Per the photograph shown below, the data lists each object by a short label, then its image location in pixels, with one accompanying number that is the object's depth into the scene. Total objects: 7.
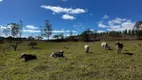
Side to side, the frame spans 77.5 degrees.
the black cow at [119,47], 12.75
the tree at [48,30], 58.85
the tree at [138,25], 26.76
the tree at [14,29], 31.25
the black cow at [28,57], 10.65
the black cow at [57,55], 11.09
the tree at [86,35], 57.12
